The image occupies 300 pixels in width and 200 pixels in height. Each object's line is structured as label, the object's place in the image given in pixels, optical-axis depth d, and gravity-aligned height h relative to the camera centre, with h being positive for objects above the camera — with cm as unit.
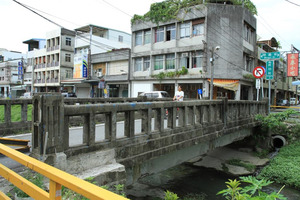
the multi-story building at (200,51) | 2567 +546
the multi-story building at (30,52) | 5147 +956
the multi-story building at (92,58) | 3512 +593
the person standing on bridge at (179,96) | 1182 +6
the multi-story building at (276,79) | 3522 +401
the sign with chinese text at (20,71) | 4422 +478
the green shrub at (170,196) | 357 -154
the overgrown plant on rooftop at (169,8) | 2720 +1083
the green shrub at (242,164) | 1251 -372
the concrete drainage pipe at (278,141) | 1603 -302
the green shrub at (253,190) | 260 -110
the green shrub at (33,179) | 342 -132
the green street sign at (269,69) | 1683 +235
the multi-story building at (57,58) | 4359 +728
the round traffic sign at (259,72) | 1267 +144
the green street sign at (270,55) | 1387 +259
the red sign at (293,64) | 2852 +427
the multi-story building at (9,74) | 5703 +533
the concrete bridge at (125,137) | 397 -98
